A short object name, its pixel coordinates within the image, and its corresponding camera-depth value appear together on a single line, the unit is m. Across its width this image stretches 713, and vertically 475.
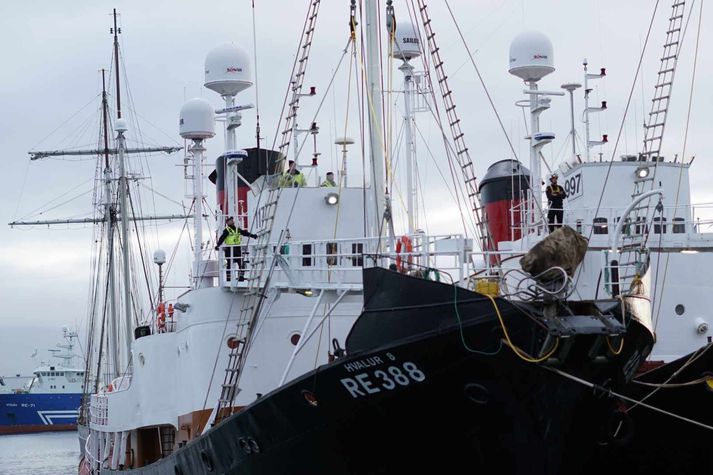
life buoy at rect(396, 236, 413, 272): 21.68
